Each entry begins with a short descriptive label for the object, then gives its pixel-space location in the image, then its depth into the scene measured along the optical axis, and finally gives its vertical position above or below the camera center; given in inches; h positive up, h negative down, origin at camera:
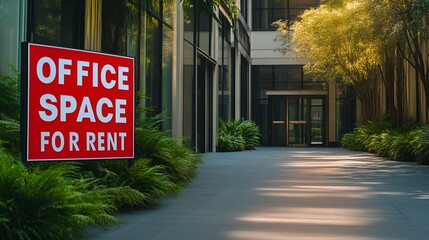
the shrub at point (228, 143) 1039.0 -22.2
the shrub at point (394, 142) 687.7 -15.9
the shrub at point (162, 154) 371.6 -15.0
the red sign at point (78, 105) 231.6 +10.4
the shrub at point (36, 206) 191.2 -24.7
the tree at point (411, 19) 643.1 +124.3
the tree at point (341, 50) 998.4 +143.4
